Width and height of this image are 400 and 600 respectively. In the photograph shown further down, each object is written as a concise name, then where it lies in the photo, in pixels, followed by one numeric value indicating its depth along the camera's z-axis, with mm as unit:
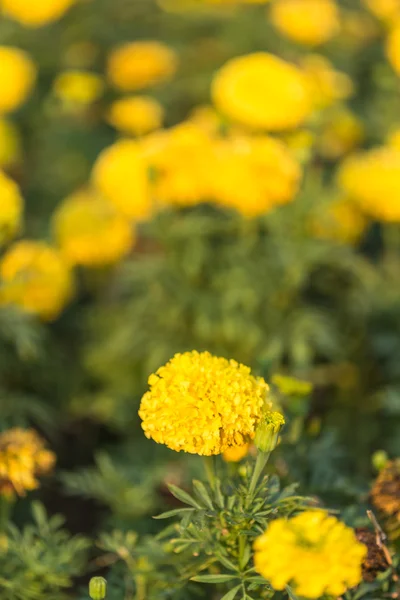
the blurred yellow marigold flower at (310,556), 1608
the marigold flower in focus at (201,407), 1908
